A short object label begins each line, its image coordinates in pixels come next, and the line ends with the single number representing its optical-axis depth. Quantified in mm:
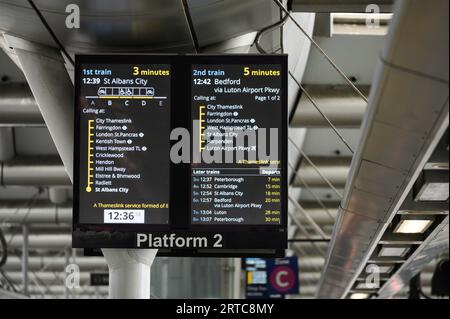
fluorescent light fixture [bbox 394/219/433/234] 10495
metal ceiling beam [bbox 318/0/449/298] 4906
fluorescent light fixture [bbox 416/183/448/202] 8383
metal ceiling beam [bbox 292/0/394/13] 7879
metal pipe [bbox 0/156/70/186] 15914
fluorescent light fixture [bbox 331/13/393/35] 11008
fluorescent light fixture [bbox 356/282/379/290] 16172
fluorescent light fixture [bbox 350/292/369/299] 17628
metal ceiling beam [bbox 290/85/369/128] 12969
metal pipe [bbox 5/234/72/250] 23172
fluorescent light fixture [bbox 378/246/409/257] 12390
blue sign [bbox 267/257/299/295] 20281
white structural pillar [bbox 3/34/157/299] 8469
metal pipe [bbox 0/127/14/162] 15419
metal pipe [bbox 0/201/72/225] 19516
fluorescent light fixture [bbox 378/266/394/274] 14035
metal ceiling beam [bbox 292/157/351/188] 16688
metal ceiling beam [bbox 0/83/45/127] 12422
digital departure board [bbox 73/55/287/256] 7484
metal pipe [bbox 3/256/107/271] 27469
